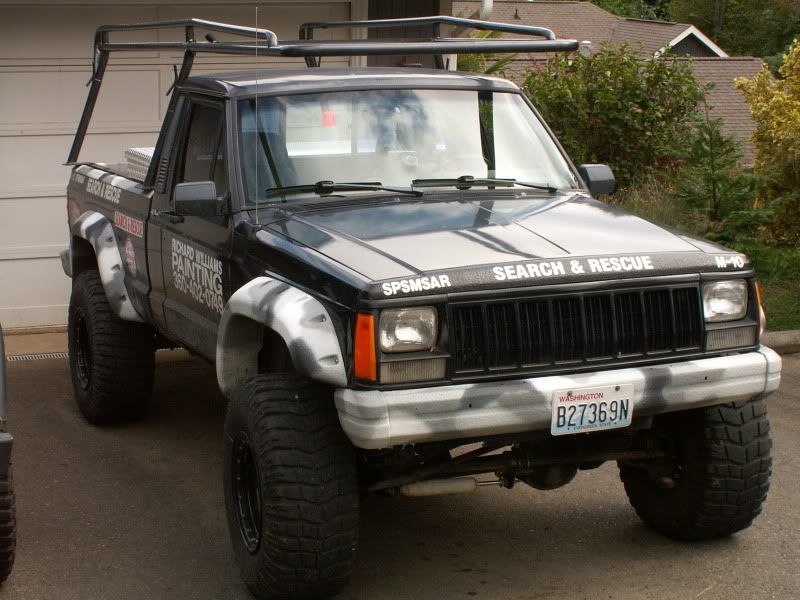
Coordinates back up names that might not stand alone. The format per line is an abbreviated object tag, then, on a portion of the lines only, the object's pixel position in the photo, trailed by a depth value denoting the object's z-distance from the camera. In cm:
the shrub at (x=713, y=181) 1038
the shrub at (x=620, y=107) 1505
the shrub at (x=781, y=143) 1037
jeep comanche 451
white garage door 1016
